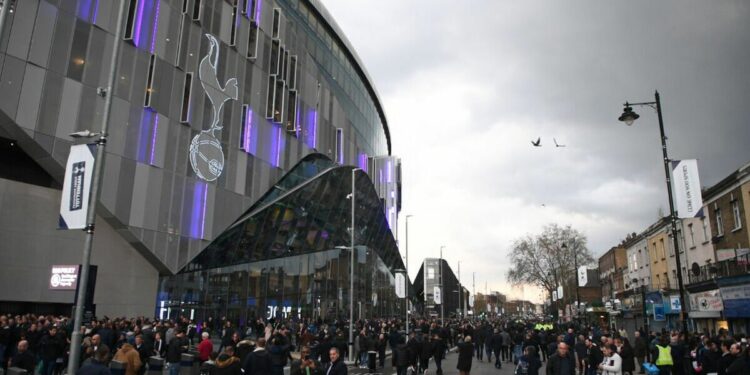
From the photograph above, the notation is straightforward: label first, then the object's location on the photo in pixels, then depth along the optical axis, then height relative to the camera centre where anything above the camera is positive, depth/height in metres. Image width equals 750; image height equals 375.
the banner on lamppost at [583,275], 35.32 +2.18
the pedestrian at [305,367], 9.31 -1.12
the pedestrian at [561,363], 11.46 -1.23
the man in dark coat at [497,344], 23.55 -1.72
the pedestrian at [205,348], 14.70 -1.25
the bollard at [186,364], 14.55 -1.68
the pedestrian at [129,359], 10.47 -1.12
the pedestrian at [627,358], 17.06 -1.65
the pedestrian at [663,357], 15.34 -1.44
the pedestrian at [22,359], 12.73 -1.38
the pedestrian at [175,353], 13.80 -1.30
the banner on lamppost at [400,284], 34.97 +1.48
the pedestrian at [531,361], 14.28 -1.50
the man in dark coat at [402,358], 16.16 -1.62
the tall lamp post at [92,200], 9.29 +2.05
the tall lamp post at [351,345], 26.11 -2.00
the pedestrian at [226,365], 8.62 -1.00
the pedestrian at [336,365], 9.06 -1.05
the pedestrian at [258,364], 9.02 -1.03
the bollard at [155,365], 13.23 -1.56
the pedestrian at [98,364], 7.34 -0.90
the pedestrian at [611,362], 12.29 -1.30
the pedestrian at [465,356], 16.39 -1.57
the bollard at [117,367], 10.40 -1.27
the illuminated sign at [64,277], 22.78 +1.11
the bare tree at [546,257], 76.19 +7.47
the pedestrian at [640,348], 21.27 -1.64
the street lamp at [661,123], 16.27 +5.89
